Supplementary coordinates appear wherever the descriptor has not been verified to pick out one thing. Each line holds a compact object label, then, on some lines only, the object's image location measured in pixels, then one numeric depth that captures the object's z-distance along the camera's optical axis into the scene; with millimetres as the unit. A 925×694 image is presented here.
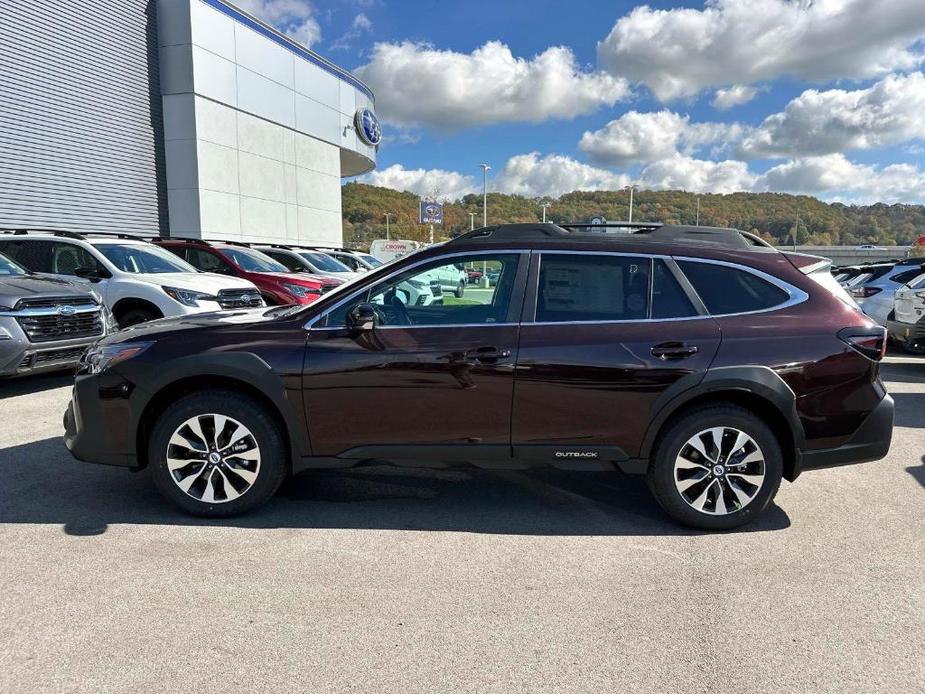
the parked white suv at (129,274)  8406
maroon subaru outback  3545
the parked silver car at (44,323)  6410
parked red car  11242
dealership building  15594
